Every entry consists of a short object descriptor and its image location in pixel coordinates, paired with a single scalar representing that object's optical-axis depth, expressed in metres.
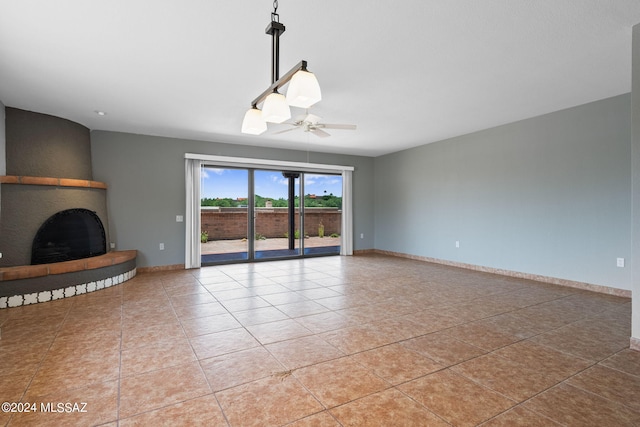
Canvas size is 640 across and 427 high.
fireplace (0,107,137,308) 3.99
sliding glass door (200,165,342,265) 6.79
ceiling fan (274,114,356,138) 4.21
